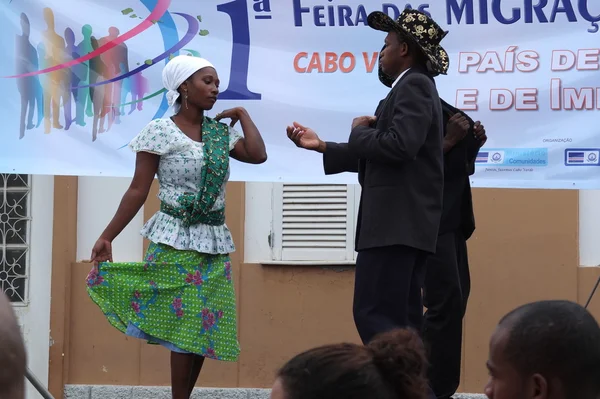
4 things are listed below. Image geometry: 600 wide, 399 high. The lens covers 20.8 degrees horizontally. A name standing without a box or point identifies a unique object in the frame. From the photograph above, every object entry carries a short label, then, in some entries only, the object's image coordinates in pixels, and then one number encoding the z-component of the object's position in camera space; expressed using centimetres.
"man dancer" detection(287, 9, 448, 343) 690
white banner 877
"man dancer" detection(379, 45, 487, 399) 784
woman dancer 785
